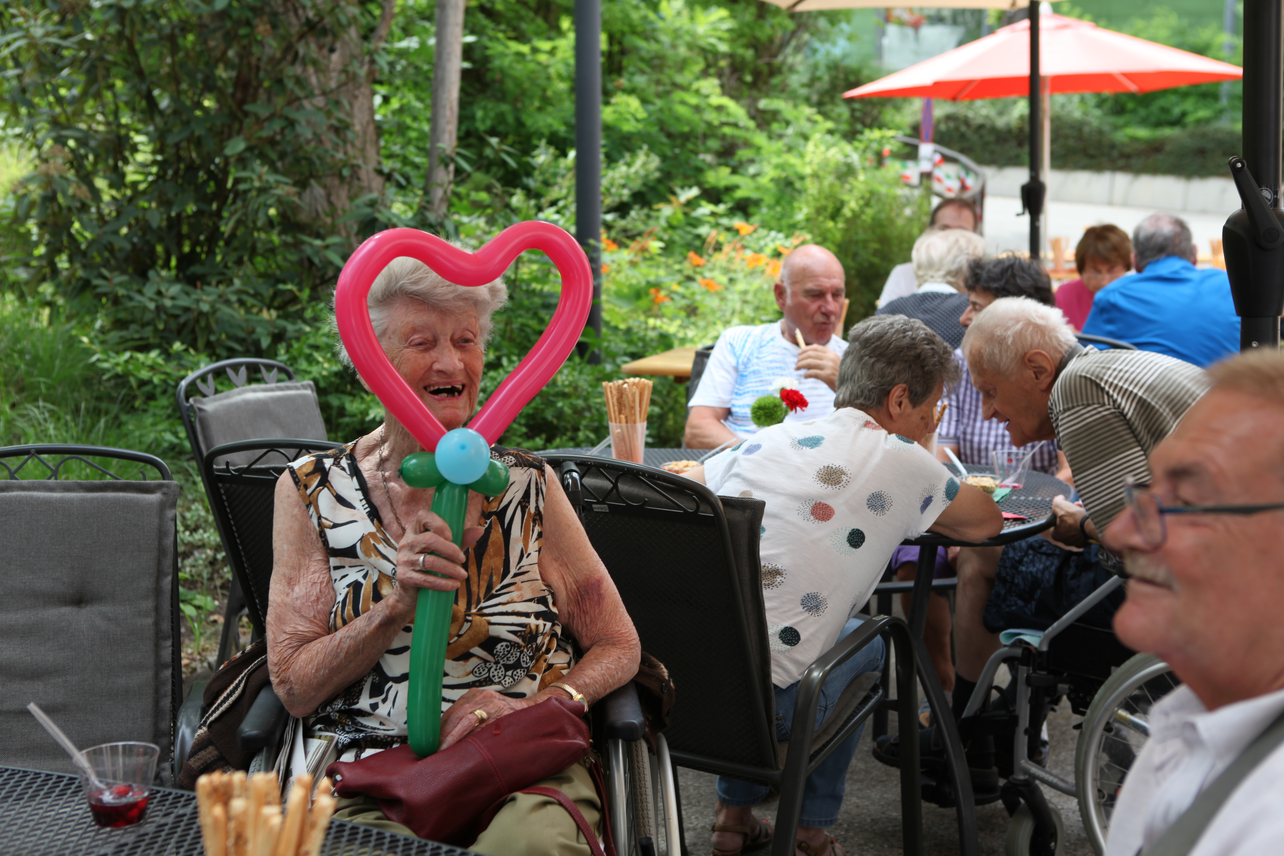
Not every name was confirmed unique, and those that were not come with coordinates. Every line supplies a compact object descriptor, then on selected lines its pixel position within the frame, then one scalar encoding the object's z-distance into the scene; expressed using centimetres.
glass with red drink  121
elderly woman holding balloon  169
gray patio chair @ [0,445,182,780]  198
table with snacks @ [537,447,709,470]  335
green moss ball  296
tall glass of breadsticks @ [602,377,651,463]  270
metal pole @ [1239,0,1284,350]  196
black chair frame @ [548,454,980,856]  190
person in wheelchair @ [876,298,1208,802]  226
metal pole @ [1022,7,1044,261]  482
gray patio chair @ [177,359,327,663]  282
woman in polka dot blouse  221
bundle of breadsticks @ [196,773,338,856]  84
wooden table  477
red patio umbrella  641
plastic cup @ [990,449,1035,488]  300
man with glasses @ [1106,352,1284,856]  88
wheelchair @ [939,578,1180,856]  207
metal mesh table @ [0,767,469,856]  117
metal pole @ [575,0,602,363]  535
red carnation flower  282
